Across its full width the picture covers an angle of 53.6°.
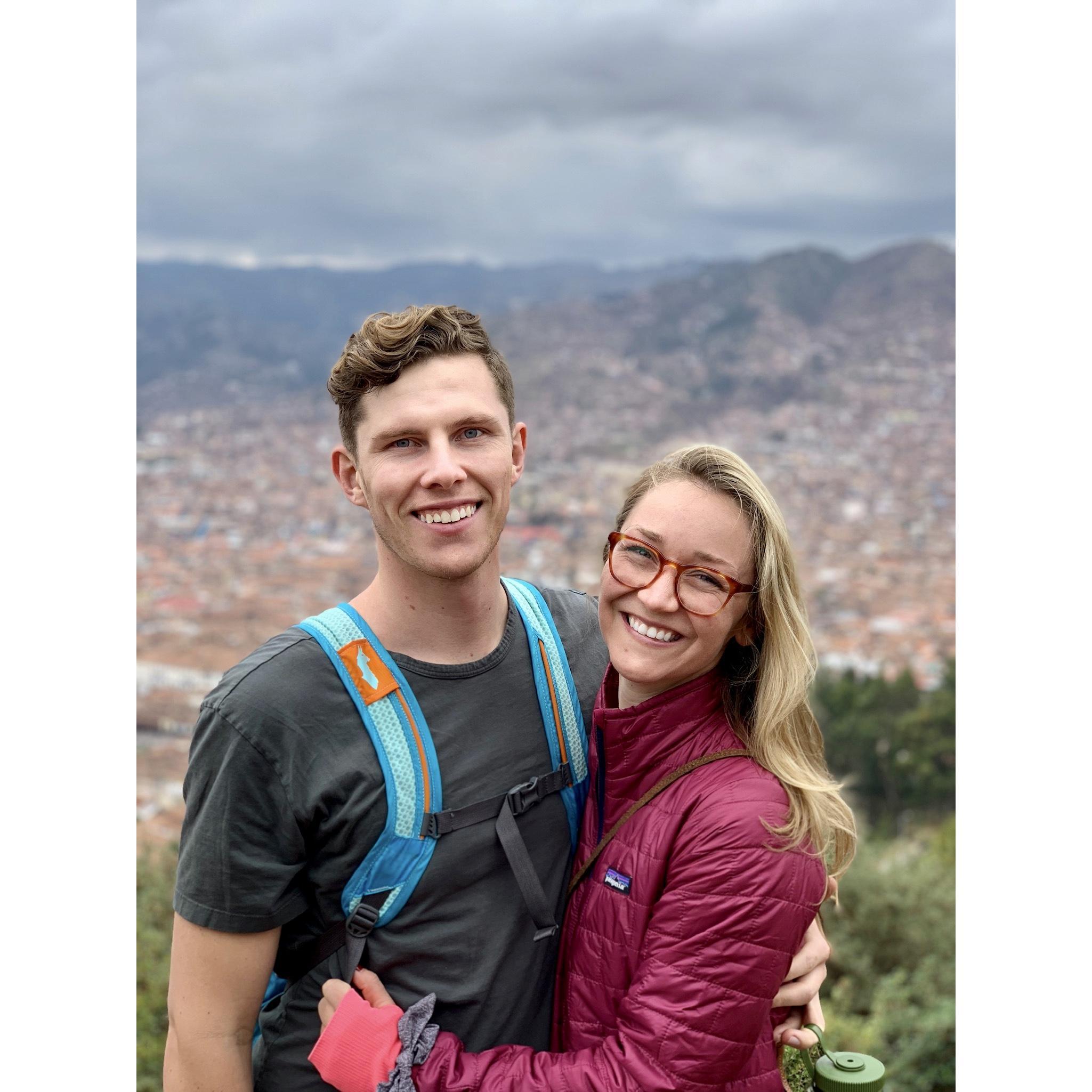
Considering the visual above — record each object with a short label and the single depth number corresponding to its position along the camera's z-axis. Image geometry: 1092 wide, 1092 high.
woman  1.91
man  2.05
